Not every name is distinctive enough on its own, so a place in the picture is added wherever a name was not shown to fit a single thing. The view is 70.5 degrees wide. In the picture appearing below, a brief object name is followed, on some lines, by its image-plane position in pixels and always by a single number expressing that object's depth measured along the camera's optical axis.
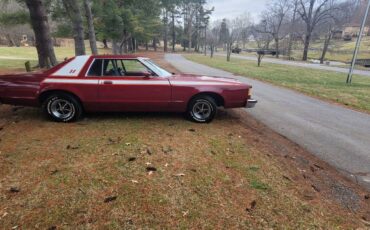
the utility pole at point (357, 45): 13.73
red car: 5.52
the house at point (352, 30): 83.62
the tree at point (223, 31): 85.74
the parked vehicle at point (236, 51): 67.12
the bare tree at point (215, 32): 88.09
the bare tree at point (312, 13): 44.39
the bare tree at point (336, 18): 42.34
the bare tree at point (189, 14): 71.75
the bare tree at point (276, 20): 56.41
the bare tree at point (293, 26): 51.75
